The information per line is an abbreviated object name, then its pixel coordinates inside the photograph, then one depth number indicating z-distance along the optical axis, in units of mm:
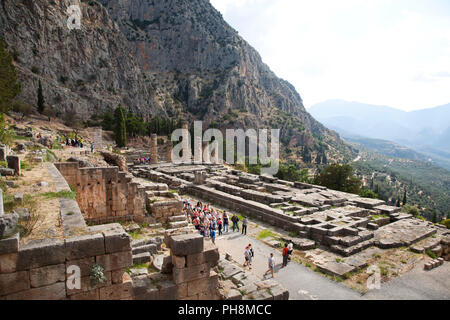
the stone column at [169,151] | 40041
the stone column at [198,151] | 40938
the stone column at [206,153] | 40869
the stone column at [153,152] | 37344
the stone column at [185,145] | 41281
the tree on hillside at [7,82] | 24044
